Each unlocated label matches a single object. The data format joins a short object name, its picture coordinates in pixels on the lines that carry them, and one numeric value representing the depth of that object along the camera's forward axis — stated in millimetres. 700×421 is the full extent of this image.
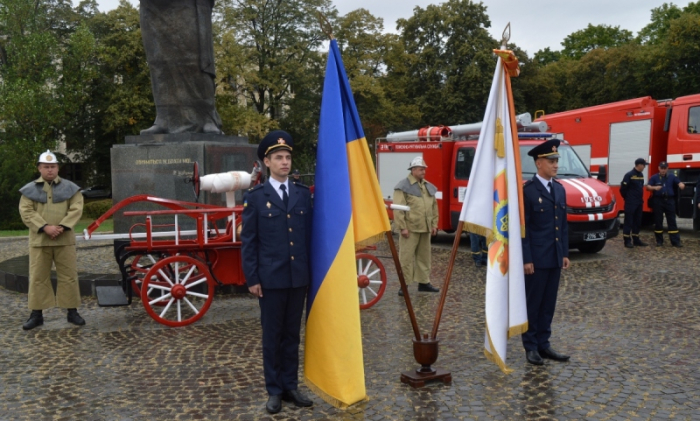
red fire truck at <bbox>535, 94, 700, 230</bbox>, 14367
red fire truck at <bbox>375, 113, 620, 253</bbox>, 11578
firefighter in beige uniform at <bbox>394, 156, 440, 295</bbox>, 8734
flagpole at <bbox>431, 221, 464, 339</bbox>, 5051
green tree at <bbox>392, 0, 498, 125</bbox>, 38406
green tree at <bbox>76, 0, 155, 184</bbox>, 31672
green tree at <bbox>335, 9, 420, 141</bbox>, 36031
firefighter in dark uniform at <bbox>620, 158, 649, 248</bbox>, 13281
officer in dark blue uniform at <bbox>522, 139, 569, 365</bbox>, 5547
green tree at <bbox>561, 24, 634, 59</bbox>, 49812
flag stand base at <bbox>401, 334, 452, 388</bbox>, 5031
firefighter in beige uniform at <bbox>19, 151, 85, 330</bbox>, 7027
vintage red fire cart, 7059
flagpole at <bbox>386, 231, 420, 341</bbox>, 5020
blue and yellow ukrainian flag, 4469
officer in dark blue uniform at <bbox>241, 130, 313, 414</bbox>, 4508
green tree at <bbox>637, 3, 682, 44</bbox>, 40269
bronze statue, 10016
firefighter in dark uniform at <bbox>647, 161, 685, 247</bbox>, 13266
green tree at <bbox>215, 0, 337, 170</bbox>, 34094
